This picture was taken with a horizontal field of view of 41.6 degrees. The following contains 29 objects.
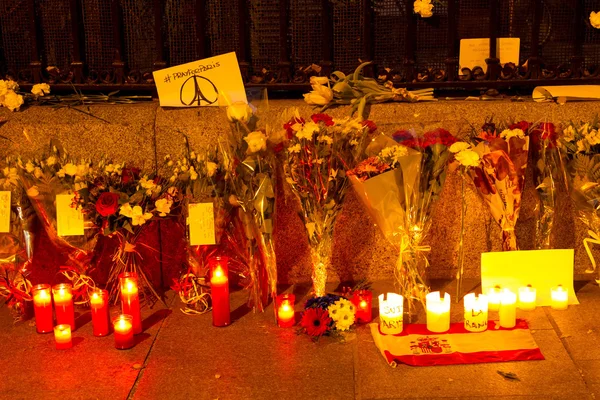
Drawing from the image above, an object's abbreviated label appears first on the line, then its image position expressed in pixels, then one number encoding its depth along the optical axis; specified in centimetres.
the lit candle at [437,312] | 367
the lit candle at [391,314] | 365
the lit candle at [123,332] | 366
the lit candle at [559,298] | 398
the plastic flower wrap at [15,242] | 394
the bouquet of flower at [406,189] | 370
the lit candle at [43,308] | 383
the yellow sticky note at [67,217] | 389
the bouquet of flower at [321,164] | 374
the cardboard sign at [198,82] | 438
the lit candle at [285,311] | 387
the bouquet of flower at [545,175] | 402
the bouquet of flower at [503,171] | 390
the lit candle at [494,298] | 392
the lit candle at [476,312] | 367
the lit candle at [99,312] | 377
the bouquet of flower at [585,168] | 390
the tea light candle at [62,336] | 370
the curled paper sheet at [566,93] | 439
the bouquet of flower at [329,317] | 372
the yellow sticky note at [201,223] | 395
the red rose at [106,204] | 377
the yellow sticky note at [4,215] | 394
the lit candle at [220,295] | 385
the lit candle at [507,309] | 371
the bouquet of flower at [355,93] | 429
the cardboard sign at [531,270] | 399
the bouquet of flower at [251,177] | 383
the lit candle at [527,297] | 398
